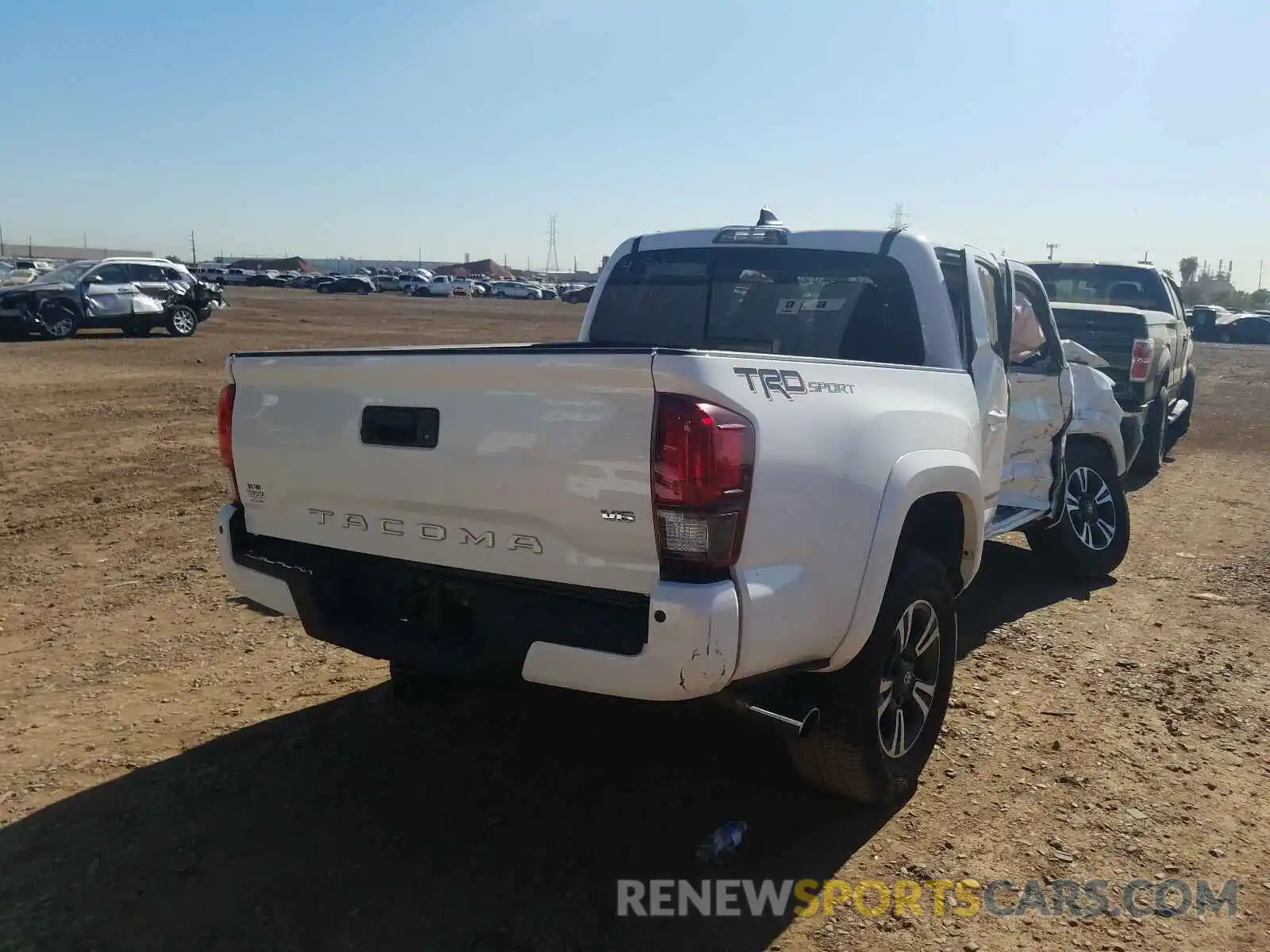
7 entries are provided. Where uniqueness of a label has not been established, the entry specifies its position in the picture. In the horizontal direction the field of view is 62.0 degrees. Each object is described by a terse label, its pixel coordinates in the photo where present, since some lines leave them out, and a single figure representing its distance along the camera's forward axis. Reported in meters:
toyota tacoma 2.88
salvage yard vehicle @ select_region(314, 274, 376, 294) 72.00
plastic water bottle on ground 3.51
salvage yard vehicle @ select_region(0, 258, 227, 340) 21.50
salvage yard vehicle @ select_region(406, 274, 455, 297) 73.81
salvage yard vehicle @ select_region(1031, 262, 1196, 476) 9.89
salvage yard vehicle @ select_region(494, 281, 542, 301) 80.12
